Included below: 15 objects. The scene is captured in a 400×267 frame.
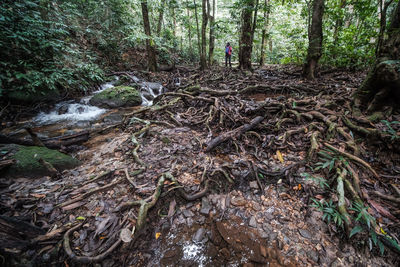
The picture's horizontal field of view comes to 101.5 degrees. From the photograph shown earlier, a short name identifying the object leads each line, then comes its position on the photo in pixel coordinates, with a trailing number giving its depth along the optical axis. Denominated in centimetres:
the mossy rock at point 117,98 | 788
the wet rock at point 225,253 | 204
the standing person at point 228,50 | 1355
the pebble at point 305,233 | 219
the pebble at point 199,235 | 222
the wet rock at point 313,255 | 196
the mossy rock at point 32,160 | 293
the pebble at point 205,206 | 257
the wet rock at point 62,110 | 697
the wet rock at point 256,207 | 263
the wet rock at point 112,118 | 644
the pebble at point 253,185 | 296
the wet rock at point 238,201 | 271
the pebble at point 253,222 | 240
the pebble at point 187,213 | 252
